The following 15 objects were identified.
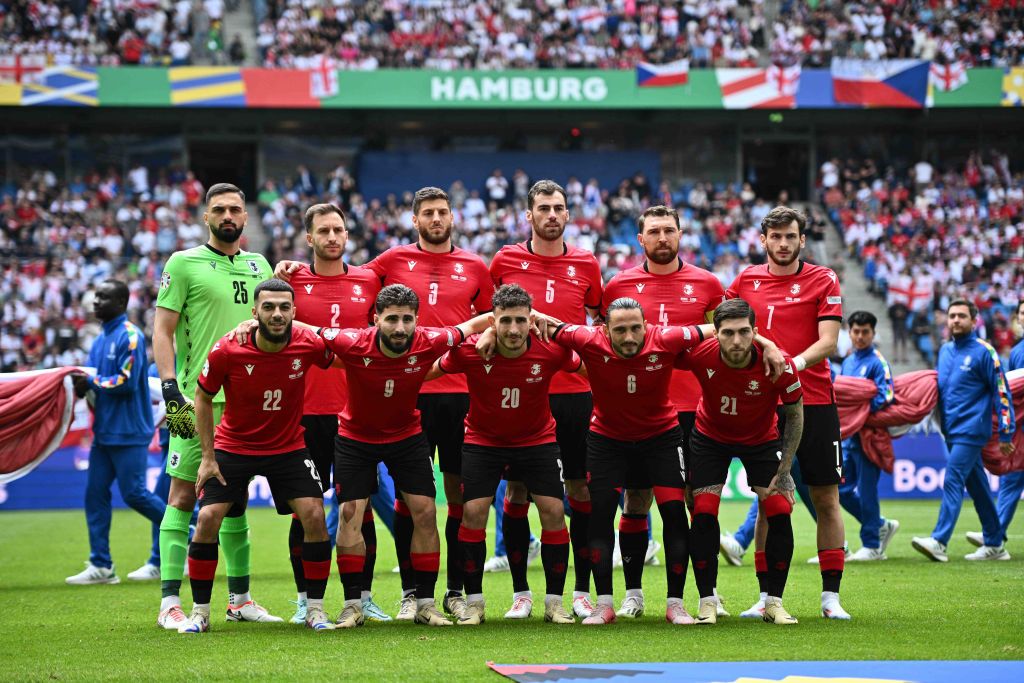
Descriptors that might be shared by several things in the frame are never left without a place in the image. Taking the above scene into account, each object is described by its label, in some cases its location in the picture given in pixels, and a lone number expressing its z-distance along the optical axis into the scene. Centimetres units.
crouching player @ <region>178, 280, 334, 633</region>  1461
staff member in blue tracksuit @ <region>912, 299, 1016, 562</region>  2317
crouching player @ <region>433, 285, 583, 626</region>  1518
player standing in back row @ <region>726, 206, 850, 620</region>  1567
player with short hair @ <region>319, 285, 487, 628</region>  1481
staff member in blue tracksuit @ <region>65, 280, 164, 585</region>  2173
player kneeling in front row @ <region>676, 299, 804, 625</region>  1487
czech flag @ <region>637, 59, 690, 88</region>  6475
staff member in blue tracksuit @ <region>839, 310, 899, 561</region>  2378
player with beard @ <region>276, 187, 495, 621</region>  1625
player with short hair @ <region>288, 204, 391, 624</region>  1611
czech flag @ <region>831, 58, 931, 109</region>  6475
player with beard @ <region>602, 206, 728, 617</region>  1594
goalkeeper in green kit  1571
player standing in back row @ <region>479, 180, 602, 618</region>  1628
